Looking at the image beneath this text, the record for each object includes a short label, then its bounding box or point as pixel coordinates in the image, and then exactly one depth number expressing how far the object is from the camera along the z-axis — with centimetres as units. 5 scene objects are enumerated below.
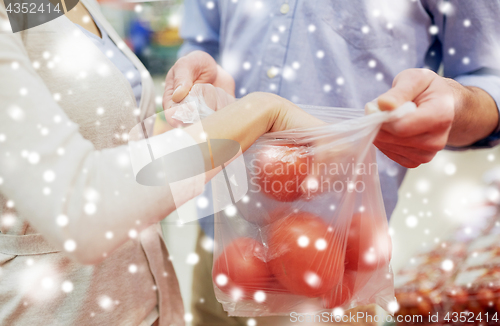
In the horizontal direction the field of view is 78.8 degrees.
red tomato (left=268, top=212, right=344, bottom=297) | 38
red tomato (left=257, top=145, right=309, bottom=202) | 37
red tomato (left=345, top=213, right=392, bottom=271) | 42
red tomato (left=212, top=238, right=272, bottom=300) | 41
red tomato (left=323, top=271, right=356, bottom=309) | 43
